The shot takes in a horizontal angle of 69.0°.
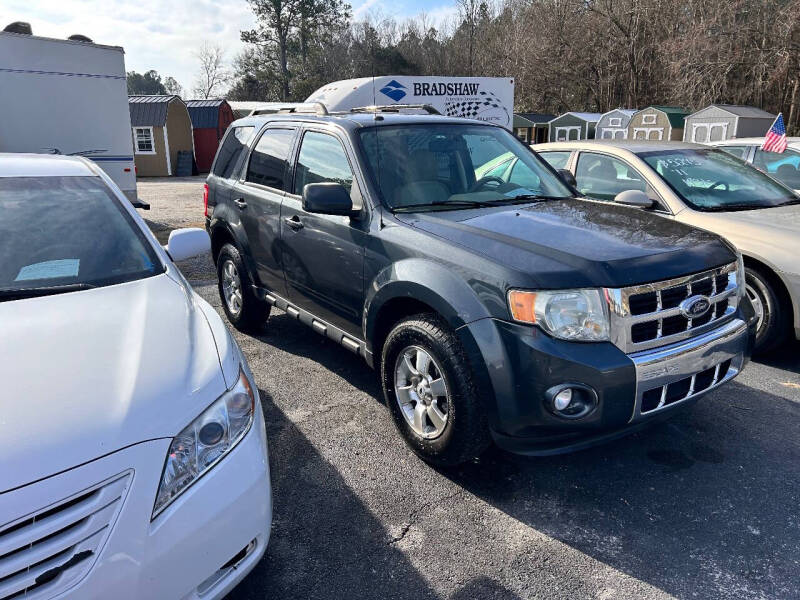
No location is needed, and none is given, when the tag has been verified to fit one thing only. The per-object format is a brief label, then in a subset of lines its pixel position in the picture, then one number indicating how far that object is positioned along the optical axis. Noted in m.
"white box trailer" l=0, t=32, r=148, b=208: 10.36
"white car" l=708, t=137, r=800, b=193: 6.39
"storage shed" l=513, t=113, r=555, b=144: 27.11
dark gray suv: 2.54
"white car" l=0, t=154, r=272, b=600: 1.54
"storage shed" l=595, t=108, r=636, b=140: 21.47
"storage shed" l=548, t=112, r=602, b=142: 25.08
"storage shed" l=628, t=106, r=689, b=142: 19.00
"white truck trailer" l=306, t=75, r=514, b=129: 12.38
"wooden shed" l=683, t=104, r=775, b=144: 14.53
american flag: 6.45
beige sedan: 4.30
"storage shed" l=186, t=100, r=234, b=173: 27.00
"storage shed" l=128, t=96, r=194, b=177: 25.20
